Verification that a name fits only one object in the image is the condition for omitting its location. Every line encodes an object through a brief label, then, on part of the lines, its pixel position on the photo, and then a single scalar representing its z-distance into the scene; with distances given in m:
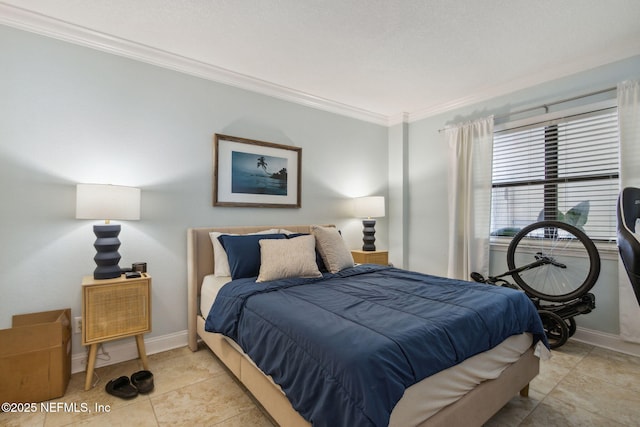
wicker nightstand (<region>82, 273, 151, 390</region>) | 2.07
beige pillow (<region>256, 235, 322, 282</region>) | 2.43
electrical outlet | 2.33
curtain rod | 2.75
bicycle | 2.66
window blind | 2.80
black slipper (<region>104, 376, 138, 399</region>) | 1.98
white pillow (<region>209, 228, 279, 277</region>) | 2.69
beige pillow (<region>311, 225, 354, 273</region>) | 2.86
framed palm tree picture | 3.05
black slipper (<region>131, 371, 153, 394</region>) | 2.04
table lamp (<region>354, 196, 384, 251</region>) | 3.88
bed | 1.27
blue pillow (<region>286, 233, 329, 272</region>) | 2.91
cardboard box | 1.84
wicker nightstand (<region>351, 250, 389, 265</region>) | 3.79
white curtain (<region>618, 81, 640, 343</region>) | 2.55
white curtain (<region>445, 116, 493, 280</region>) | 3.46
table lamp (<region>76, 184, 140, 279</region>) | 2.09
